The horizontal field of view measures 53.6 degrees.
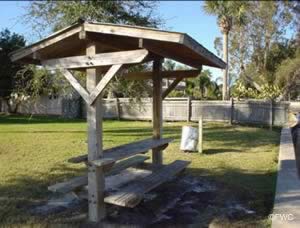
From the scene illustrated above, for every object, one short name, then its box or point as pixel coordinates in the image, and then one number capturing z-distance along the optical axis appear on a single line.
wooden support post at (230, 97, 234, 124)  16.32
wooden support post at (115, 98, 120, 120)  18.73
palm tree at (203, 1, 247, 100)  23.02
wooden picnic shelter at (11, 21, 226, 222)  3.78
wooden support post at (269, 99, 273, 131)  15.34
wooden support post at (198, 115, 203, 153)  8.20
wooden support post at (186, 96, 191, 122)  17.26
